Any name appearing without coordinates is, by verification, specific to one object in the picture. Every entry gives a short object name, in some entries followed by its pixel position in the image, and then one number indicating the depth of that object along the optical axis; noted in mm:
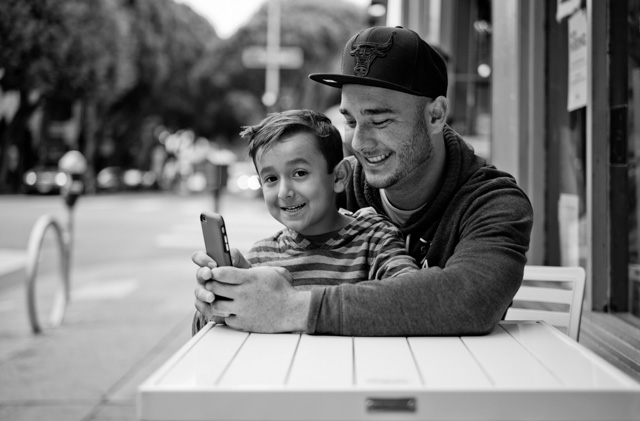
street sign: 16969
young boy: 2201
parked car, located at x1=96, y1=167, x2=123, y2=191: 35778
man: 1813
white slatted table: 1361
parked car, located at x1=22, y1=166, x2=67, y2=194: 19812
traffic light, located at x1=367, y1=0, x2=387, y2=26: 13719
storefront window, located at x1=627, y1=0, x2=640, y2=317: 3398
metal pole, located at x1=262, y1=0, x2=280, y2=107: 27125
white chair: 2551
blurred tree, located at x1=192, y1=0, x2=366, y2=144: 33562
